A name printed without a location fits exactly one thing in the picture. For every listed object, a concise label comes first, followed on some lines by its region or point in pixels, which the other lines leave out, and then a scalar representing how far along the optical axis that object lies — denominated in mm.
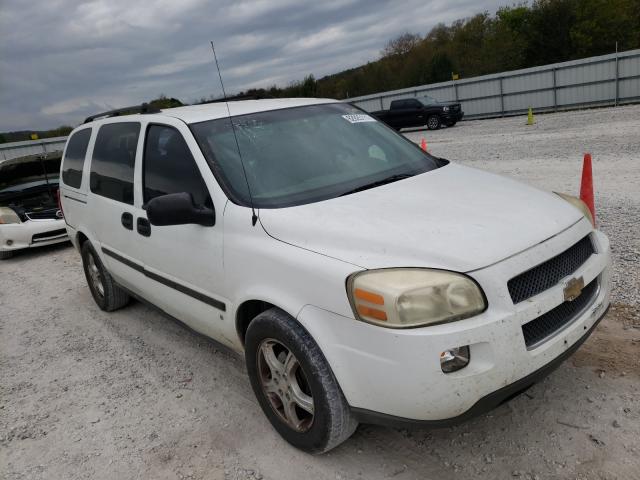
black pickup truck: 24078
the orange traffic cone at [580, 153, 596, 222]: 5531
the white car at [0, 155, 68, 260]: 8086
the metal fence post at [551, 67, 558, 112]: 24719
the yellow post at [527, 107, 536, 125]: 20125
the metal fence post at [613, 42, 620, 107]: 23047
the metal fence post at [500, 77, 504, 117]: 26578
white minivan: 2193
